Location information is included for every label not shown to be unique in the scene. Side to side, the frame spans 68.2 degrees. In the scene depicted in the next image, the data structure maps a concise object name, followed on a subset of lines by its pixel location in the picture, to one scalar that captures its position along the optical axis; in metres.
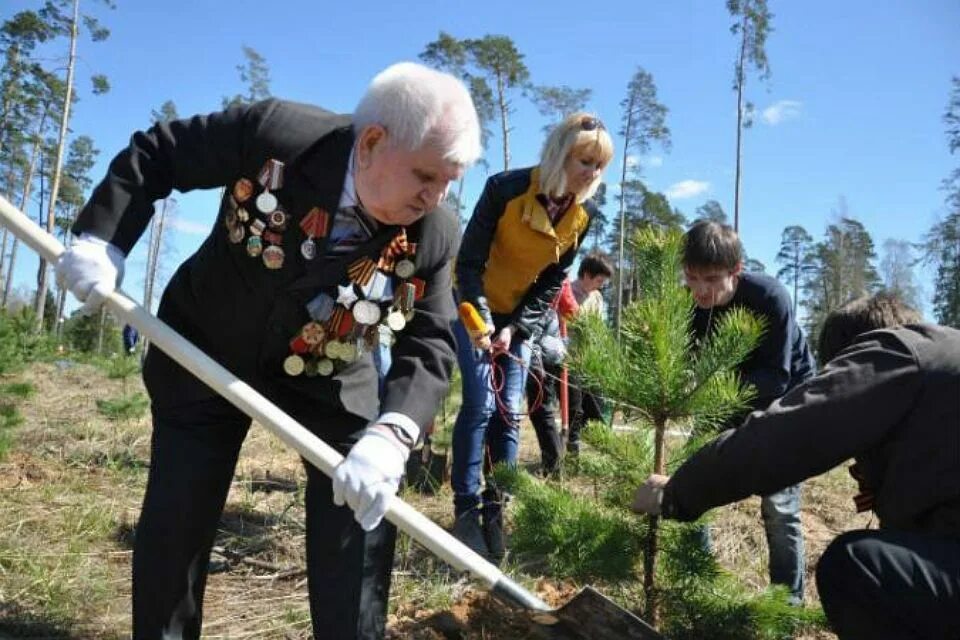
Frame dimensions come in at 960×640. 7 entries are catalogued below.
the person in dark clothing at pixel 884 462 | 1.56
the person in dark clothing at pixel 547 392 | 3.41
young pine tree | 1.98
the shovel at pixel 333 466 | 1.72
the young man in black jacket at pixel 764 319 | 2.45
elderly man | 1.68
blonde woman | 2.98
